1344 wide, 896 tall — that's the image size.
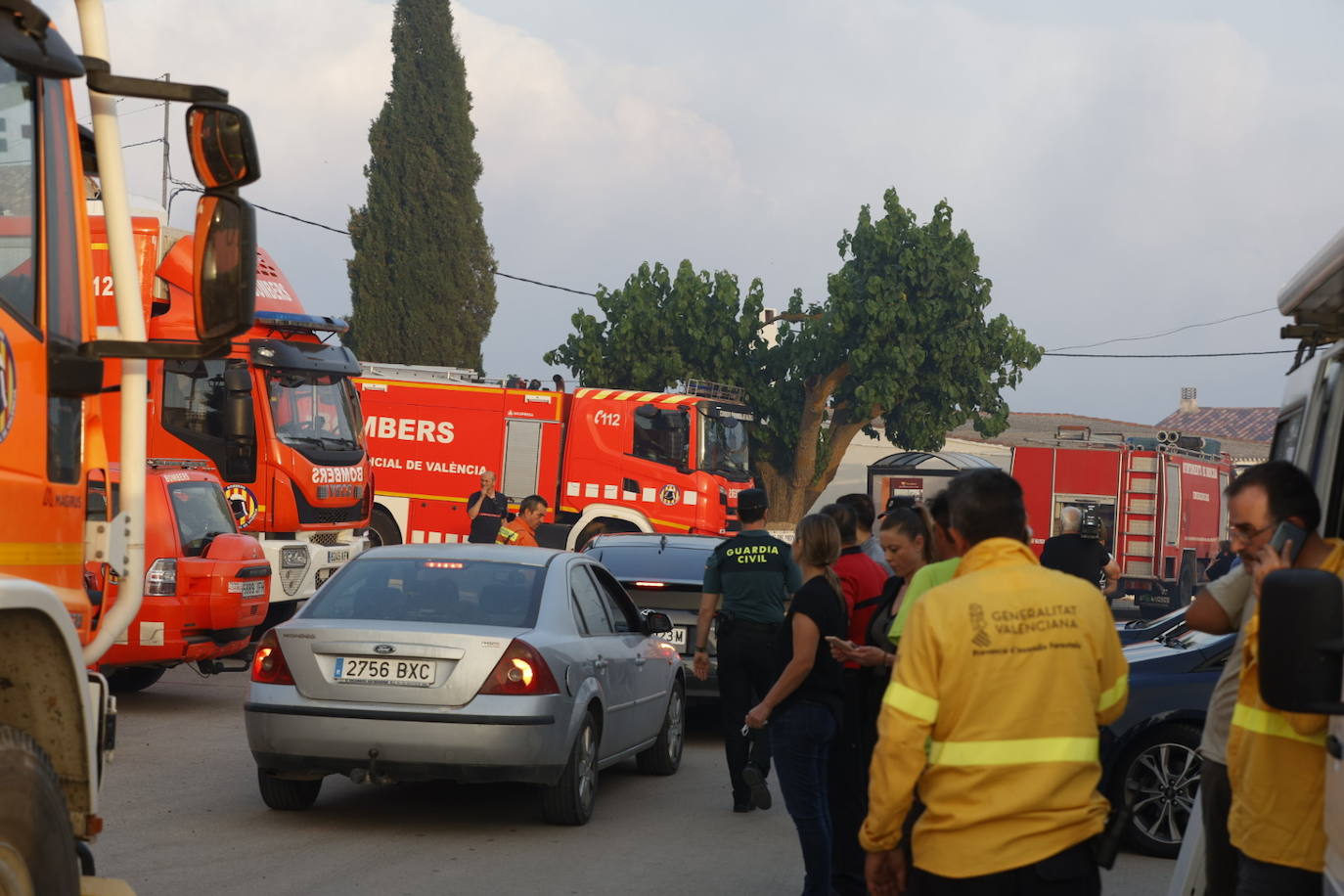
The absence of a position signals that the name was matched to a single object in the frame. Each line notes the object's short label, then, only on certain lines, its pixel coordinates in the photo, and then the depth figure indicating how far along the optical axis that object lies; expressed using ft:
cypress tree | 151.02
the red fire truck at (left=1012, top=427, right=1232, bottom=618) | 107.55
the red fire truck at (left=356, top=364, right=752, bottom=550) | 83.15
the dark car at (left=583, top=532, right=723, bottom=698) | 37.76
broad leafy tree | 130.11
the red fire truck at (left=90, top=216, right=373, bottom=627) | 55.57
